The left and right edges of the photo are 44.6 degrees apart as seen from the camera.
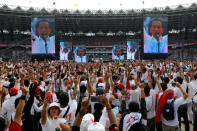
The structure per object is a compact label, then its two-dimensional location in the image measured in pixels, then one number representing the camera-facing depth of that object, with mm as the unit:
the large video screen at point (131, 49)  33838
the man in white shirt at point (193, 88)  6547
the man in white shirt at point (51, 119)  3602
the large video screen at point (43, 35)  31953
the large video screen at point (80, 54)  32838
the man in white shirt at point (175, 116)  4668
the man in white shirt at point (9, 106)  4684
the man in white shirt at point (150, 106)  5426
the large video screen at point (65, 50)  31989
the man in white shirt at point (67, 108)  3906
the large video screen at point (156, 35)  33438
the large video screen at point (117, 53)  35084
